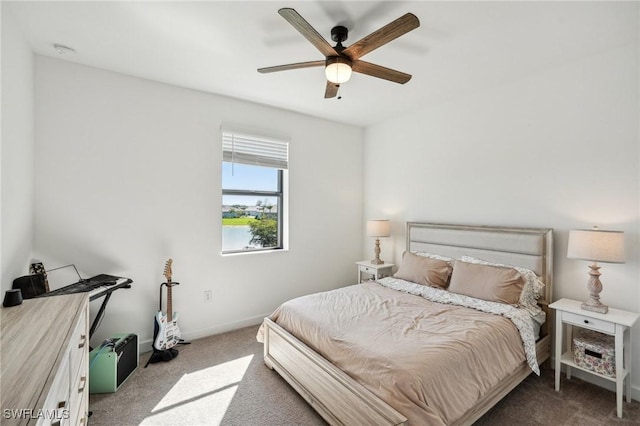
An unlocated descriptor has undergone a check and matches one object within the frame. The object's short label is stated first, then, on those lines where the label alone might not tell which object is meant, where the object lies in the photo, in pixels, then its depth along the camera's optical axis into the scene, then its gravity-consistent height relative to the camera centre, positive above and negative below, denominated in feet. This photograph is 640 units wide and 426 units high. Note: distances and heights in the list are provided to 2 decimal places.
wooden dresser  2.83 -1.85
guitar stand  8.83 -4.45
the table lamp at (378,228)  12.71 -0.71
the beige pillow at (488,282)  8.21 -2.07
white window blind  11.08 +2.45
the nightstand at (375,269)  12.61 -2.56
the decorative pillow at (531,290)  8.30 -2.25
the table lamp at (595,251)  6.86 -0.90
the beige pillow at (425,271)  10.04 -2.10
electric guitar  8.96 -3.66
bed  5.16 -2.83
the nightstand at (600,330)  6.70 -2.83
